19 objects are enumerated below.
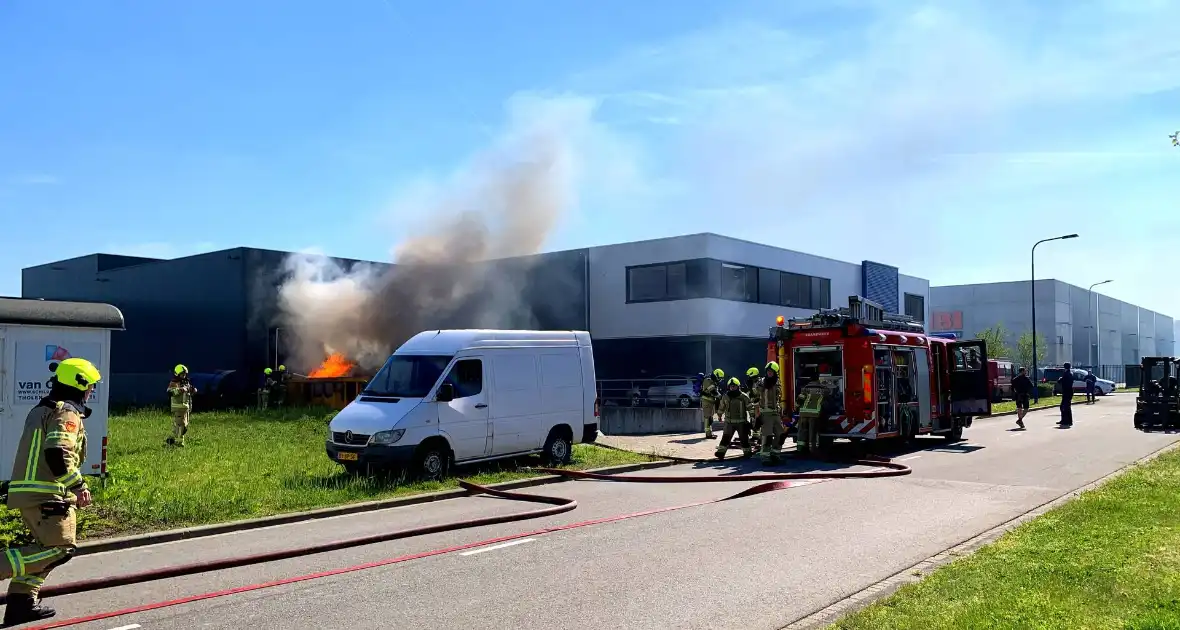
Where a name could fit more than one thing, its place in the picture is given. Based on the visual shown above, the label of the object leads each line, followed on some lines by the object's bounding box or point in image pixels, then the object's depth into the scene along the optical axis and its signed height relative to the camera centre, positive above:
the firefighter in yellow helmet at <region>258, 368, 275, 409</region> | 27.80 -0.60
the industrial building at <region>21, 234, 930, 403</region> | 33.03 +2.64
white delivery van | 11.89 -0.52
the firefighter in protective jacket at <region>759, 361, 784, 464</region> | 14.83 -0.80
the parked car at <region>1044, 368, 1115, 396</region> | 49.57 -1.26
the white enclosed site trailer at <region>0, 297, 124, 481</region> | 10.38 +0.20
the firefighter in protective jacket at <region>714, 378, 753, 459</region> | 15.55 -0.88
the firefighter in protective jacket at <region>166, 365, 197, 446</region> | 16.67 -0.56
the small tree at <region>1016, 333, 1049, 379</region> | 59.81 +0.80
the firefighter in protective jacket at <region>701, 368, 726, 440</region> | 20.30 -0.70
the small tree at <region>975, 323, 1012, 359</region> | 56.86 +1.47
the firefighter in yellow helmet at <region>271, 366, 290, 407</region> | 28.86 -0.58
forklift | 22.67 -0.89
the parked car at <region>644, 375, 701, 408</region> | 31.50 -0.94
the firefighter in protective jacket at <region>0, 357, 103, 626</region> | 5.43 -0.72
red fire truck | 15.69 -0.08
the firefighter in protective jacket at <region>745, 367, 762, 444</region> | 15.20 -0.48
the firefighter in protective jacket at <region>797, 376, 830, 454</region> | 15.48 -0.81
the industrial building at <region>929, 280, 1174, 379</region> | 73.62 +4.16
